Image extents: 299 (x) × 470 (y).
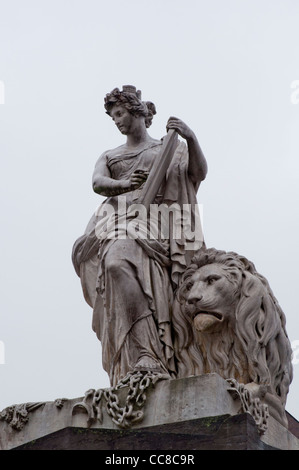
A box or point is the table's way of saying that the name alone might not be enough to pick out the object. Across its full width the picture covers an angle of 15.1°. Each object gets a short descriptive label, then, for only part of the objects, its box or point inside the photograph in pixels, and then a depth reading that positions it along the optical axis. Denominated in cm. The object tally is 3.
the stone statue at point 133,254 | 1146
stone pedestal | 961
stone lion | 1135
